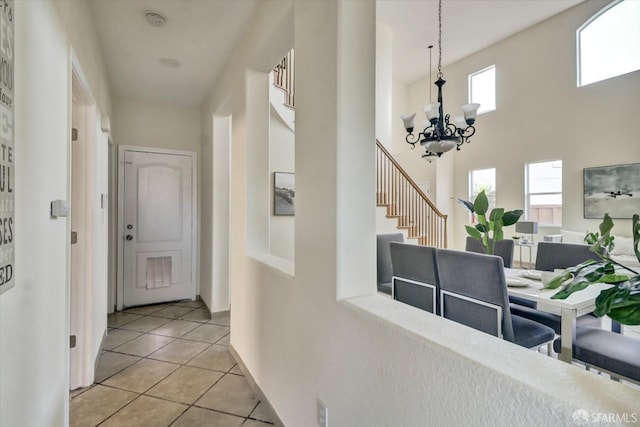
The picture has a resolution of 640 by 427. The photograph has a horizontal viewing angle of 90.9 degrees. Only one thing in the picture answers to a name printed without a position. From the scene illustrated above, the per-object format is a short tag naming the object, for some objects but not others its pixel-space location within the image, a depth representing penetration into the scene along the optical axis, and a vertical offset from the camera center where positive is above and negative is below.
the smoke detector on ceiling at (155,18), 2.24 +1.41
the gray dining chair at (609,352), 1.57 -0.74
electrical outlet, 1.33 -0.87
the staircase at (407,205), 4.98 +0.12
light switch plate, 1.40 +0.02
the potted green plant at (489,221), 2.09 -0.06
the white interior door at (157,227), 3.97 -0.20
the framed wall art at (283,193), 4.23 +0.25
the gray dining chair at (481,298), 1.80 -0.53
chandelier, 3.50 +1.00
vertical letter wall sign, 0.84 +0.17
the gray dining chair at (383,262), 3.46 -0.56
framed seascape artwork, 5.19 +0.37
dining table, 1.66 -0.51
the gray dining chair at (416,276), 2.28 -0.50
